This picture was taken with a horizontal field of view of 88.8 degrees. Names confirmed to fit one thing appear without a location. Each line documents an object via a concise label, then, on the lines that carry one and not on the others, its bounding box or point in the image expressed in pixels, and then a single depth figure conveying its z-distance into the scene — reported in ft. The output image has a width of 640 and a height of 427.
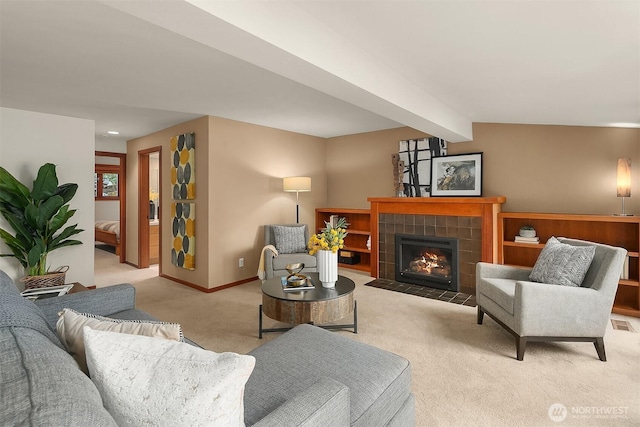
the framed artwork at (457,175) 14.67
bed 22.06
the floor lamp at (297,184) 16.43
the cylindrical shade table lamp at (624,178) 11.00
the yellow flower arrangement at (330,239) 9.80
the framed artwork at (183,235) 15.06
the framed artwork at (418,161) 15.90
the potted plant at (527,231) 13.03
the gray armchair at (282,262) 14.11
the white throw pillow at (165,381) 2.64
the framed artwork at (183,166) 14.93
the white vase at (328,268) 9.66
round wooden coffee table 8.71
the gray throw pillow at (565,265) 8.70
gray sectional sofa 2.37
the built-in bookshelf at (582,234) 11.30
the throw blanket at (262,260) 14.37
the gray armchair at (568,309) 8.09
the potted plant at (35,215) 11.27
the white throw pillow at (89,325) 3.69
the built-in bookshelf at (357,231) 18.26
